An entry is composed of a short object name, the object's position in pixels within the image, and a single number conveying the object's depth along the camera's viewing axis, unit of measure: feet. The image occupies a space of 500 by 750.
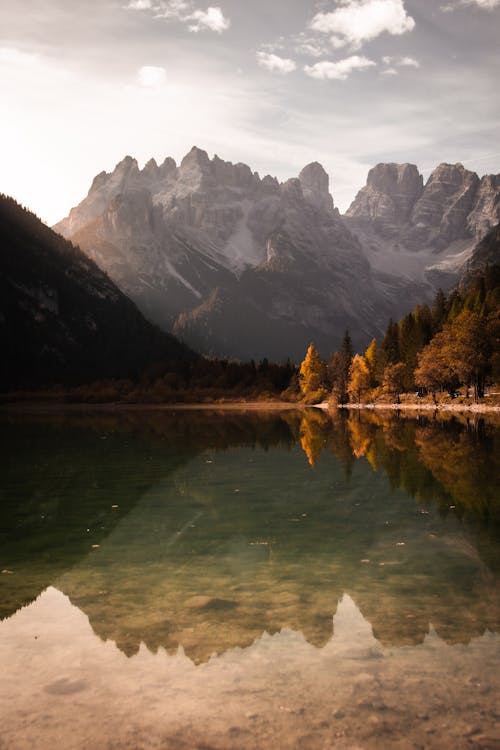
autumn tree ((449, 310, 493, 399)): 289.94
